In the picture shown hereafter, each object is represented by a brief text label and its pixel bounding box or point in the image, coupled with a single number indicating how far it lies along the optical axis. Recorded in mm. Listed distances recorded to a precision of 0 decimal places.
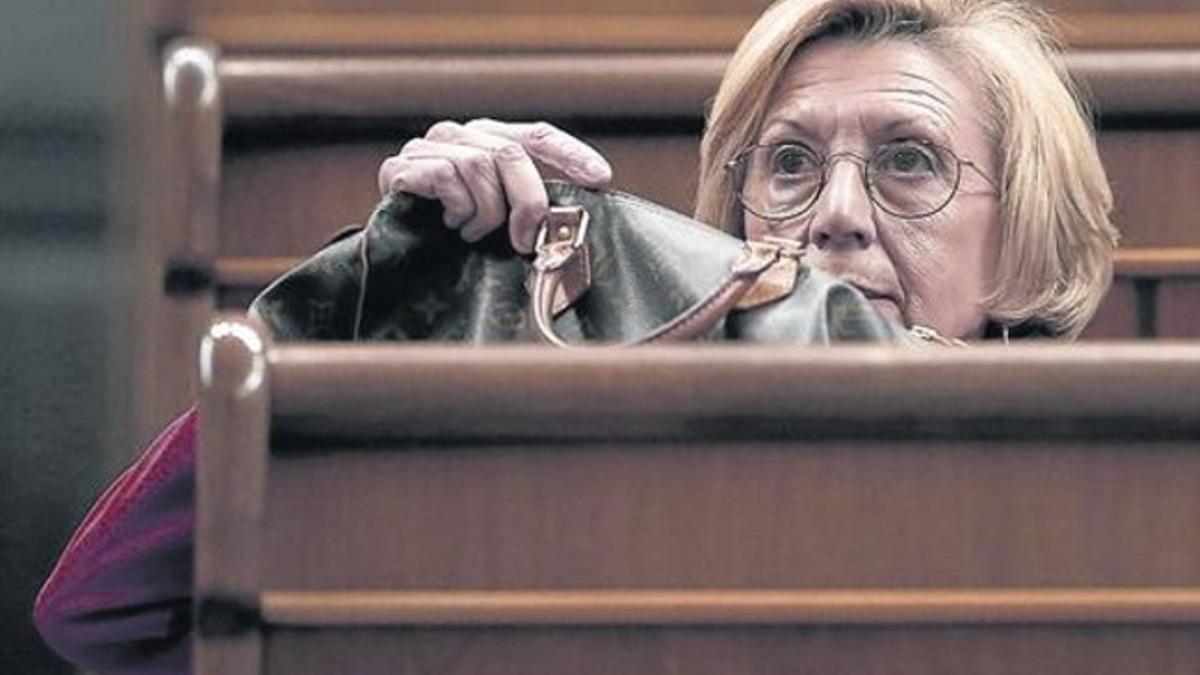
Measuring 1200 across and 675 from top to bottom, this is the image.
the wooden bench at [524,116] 6206
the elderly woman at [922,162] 5959
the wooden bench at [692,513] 5487
